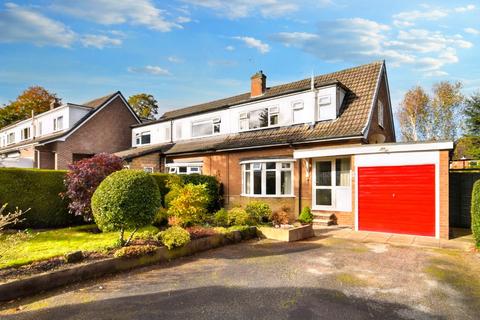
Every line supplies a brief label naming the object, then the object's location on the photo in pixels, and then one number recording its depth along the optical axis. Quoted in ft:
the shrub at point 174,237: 25.67
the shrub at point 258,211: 38.34
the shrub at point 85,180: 35.12
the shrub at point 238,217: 35.83
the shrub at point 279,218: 38.27
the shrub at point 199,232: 29.60
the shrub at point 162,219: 38.12
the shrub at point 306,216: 39.69
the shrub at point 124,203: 24.09
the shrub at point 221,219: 37.27
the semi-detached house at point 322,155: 35.22
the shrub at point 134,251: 22.52
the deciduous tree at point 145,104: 165.37
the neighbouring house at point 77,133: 77.25
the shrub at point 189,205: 32.86
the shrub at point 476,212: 27.78
